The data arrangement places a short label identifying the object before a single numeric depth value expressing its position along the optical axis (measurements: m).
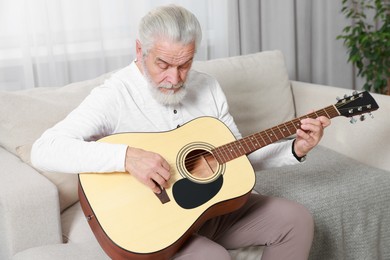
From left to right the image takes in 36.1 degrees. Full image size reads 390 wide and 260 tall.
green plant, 3.27
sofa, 1.75
